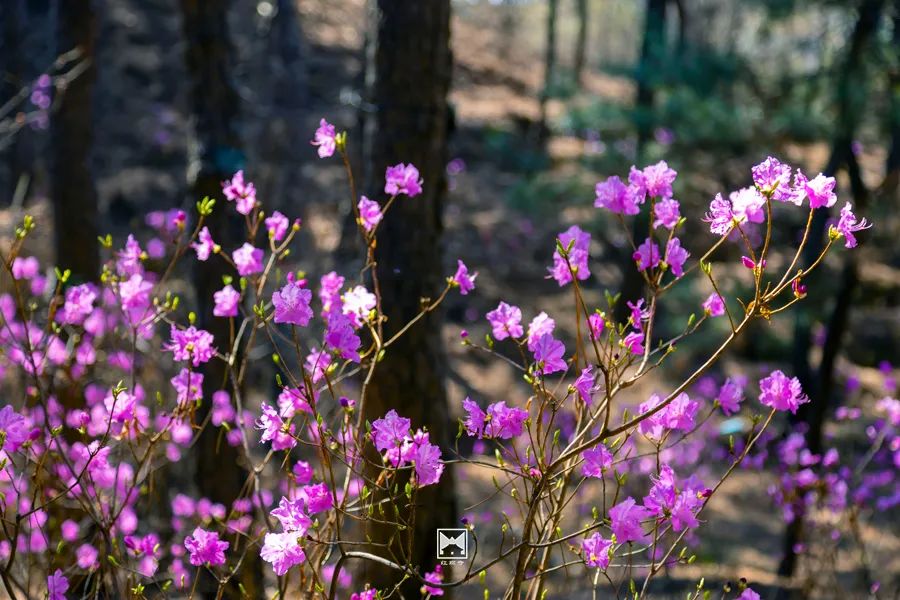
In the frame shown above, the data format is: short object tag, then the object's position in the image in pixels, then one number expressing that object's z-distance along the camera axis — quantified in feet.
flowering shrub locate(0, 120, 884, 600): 6.80
